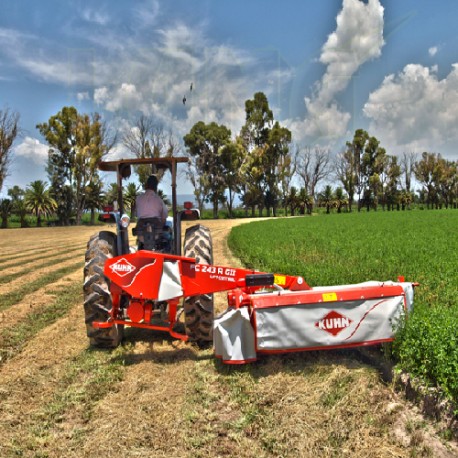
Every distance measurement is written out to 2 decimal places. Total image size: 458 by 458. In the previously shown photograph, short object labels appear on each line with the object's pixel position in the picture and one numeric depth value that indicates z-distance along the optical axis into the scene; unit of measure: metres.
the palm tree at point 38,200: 46.69
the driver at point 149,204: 5.91
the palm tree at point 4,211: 45.75
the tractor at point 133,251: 5.09
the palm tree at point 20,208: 46.78
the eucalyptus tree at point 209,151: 57.53
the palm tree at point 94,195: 45.94
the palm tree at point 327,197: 80.62
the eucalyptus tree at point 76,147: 44.31
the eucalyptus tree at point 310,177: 79.38
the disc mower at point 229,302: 4.32
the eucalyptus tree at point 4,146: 40.66
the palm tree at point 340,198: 80.00
